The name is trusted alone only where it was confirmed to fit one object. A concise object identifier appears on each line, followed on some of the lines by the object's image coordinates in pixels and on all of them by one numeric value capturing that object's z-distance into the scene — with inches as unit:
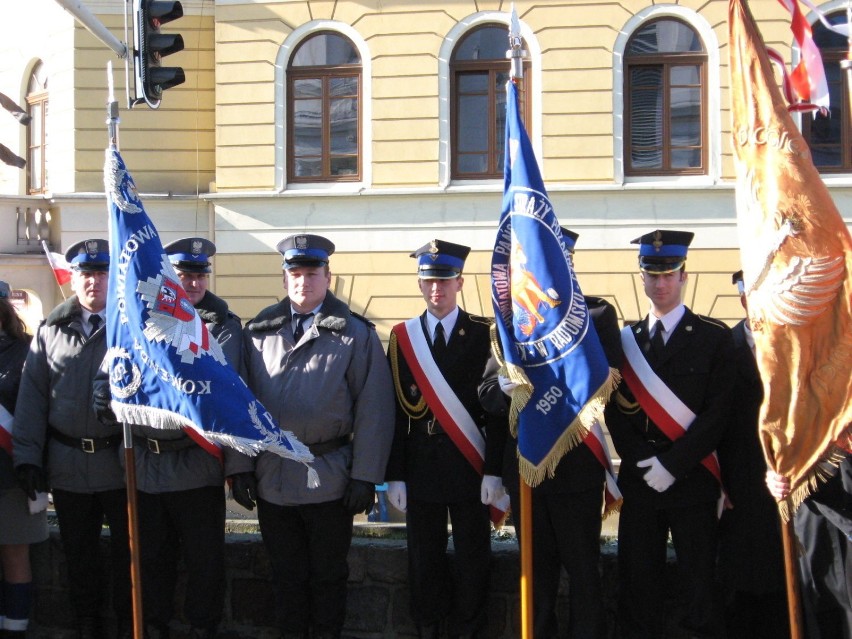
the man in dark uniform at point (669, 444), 175.9
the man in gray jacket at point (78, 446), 197.2
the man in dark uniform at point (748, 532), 178.2
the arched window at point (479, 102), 559.2
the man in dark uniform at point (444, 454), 189.6
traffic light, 311.9
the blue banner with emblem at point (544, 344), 175.2
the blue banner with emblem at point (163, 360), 178.7
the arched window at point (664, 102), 550.3
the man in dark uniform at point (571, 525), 178.1
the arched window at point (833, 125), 546.3
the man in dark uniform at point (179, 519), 191.5
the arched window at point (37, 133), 613.6
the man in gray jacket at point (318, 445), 187.2
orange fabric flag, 153.0
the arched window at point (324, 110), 570.6
